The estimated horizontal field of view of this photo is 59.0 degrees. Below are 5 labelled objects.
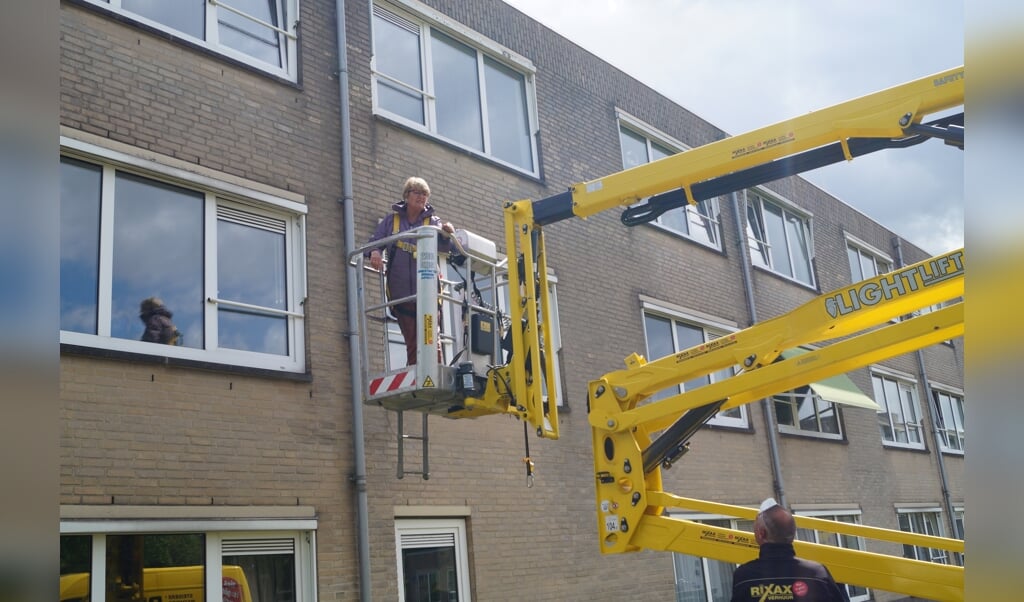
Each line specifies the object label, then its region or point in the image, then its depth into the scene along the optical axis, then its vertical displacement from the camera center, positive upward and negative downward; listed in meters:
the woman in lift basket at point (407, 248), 7.69 +2.33
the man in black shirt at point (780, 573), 4.89 -0.42
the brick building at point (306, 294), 7.55 +2.43
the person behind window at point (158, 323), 7.87 +1.91
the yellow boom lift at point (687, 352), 6.59 +1.21
